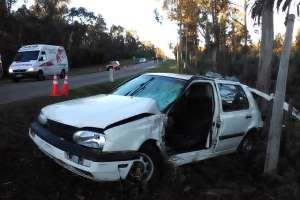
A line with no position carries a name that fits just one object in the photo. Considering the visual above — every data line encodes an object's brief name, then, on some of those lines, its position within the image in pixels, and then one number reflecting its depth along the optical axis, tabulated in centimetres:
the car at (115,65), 3118
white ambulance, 1510
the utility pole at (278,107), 377
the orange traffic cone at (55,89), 798
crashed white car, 304
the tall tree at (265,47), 693
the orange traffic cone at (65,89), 831
